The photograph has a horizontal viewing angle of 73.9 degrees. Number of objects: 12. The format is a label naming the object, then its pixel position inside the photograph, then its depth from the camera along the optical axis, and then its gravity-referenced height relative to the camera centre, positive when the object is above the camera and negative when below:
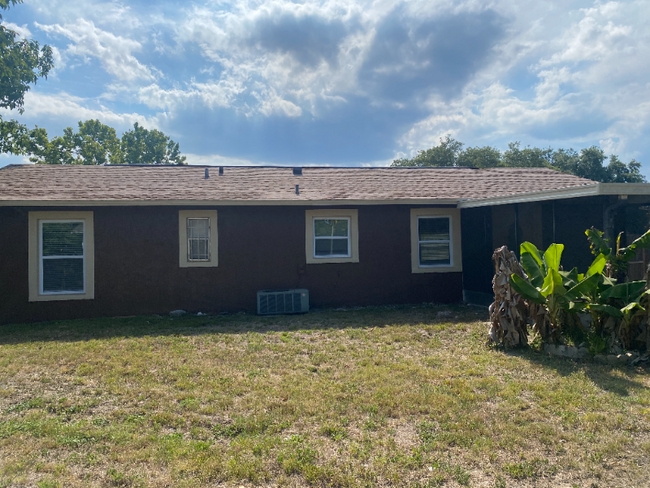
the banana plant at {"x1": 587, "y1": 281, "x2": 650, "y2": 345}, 5.69 -0.64
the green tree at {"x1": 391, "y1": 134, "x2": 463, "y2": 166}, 36.16 +8.43
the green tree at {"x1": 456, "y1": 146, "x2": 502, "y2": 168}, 34.91 +7.95
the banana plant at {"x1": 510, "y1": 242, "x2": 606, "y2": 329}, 5.82 -0.43
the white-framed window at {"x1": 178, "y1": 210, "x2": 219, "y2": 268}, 9.82 +0.46
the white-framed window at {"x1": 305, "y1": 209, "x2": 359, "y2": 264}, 10.36 +0.51
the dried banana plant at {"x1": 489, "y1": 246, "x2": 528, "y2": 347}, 6.36 -0.80
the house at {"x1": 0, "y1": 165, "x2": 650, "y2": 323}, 9.13 +0.44
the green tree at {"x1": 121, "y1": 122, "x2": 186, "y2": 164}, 37.72 +10.11
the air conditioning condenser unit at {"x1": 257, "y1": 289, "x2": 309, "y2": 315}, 9.75 -1.02
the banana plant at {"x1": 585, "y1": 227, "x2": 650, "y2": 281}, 6.06 +0.01
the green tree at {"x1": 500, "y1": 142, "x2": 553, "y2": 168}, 34.38 +7.80
